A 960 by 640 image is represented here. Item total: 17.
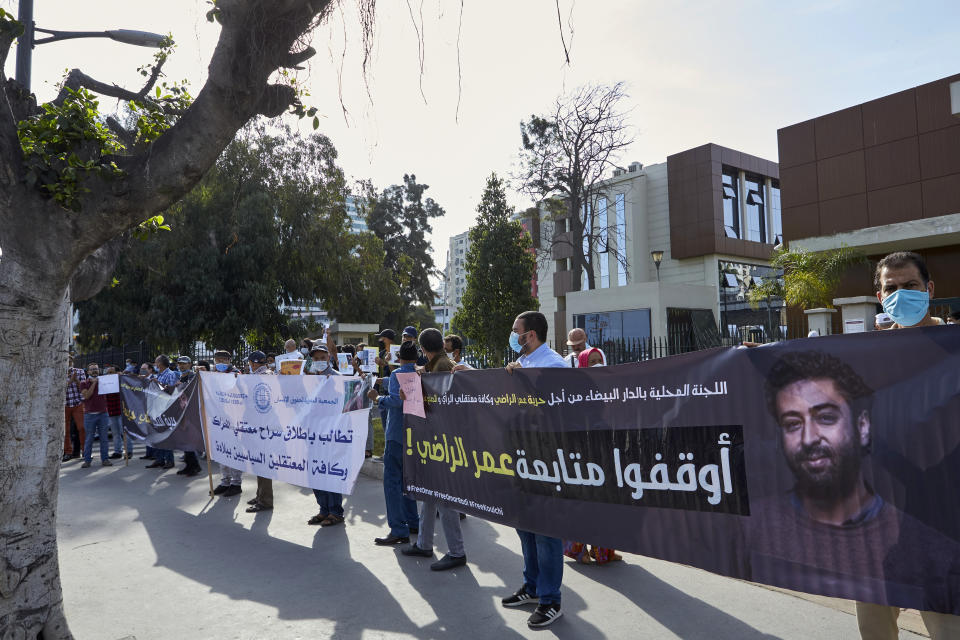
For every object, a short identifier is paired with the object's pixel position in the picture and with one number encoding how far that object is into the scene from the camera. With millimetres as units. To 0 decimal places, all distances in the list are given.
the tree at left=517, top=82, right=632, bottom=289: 28719
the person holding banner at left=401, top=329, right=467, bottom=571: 5555
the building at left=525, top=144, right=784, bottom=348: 33656
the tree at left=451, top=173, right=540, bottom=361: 26828
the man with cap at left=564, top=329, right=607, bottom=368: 8648
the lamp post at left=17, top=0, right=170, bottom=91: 7445
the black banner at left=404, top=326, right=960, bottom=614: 2775
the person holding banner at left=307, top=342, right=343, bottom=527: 7055
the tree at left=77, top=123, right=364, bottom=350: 23125
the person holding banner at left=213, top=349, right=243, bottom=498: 8789
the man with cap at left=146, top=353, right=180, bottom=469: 11250
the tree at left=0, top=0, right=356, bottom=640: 3592
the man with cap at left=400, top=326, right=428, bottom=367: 6386
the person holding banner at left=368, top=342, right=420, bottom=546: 6172
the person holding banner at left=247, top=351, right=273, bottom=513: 7801
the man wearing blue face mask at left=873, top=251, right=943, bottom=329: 3154
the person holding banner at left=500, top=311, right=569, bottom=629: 4363
